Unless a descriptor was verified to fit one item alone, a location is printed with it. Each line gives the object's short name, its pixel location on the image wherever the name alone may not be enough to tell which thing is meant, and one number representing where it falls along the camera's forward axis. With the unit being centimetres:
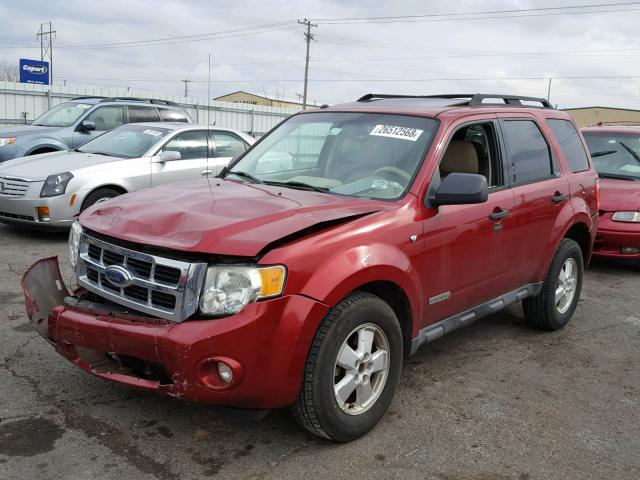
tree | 7389
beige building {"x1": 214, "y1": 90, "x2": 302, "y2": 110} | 6170
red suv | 283
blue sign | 3609
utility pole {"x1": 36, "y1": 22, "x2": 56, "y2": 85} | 7231
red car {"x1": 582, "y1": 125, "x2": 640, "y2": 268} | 747
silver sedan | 757
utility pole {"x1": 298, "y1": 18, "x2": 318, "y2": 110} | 5245
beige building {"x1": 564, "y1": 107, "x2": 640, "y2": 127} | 5540
